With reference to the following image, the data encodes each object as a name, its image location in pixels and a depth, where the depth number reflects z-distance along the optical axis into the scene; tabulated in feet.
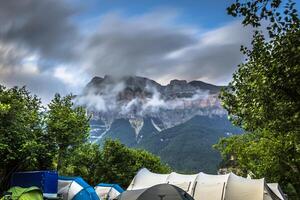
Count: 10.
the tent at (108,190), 95.18
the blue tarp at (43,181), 75.10
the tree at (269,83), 42.63
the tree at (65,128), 99.91
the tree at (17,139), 80.38
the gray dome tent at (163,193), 62.85
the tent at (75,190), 81.66
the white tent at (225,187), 81.00
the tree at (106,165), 167.22
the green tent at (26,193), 63.82
